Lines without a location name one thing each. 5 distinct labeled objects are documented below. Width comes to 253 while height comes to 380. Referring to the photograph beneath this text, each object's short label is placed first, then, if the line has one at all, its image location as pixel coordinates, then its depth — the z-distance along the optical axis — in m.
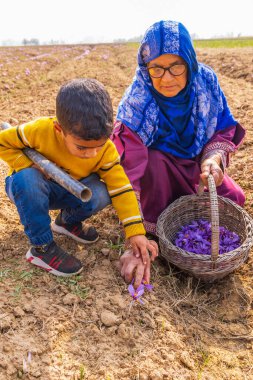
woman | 2.33
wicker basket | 2.04
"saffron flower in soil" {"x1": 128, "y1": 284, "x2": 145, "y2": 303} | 1.98
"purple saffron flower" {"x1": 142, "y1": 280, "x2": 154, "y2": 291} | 2.07
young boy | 1.73
